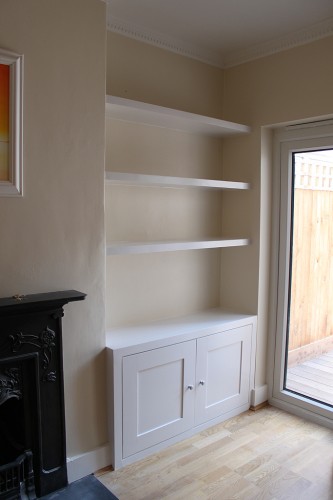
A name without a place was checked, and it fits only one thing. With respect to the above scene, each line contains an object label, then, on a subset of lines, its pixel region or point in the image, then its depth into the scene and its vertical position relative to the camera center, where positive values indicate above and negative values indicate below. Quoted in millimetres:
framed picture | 1775 +437
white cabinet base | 2236 -953
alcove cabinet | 2289 -437
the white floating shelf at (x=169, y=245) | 2207 -131
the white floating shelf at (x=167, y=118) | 2236 +651
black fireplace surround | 1836 -852
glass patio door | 2750 -326
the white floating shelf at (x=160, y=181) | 2203 +253
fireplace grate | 1883 -1231
